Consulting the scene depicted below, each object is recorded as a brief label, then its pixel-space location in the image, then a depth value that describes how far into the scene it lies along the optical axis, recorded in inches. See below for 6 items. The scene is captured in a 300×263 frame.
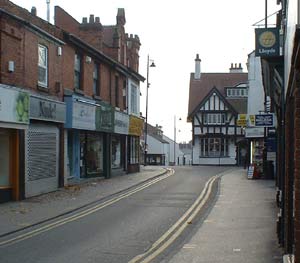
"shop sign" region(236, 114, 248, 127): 1365.7
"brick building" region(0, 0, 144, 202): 741.3
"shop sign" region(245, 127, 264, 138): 1521.2
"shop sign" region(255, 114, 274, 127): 935.7
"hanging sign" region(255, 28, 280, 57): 561.9
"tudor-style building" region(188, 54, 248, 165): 2507.4
